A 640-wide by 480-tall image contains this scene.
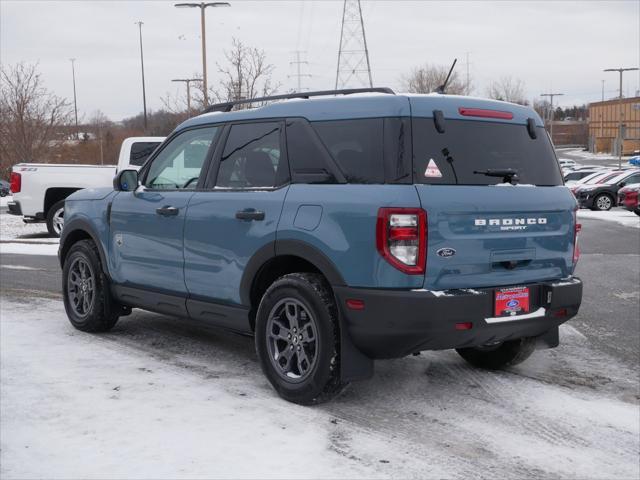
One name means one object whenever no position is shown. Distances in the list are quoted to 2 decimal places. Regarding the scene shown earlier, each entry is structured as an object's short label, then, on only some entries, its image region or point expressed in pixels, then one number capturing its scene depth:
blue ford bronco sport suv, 4.42
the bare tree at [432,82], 64.49
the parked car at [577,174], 38.93
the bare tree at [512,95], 90.78
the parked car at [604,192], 29.83
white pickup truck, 16.39
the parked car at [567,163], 68.41
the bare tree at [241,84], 25.27
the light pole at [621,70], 66.59
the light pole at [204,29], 28.03
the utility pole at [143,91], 64.46
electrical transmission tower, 38.12
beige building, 107.19
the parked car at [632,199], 23.14
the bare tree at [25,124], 25.95
